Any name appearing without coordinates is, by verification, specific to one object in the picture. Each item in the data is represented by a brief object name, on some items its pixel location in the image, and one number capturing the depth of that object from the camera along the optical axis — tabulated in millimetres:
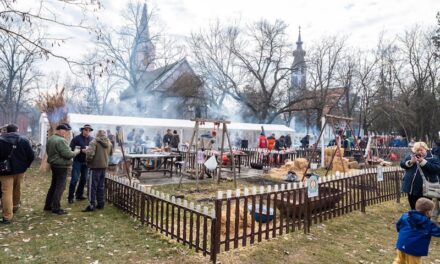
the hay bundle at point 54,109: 11695
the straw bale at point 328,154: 15259
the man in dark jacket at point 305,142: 21816
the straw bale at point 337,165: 13242
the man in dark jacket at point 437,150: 6018
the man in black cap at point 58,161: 5879
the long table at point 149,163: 9952
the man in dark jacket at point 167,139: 15985
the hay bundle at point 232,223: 4938
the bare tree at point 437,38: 26489
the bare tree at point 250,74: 32656
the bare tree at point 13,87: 28412
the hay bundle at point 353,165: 14258
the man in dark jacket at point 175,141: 15602
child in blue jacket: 3354
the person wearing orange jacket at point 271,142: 16516
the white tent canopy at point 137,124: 16030
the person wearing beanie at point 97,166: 6172
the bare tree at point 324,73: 32312
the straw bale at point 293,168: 12399
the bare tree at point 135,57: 34844
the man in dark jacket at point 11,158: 5312
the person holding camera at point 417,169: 5344
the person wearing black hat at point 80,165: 6914
